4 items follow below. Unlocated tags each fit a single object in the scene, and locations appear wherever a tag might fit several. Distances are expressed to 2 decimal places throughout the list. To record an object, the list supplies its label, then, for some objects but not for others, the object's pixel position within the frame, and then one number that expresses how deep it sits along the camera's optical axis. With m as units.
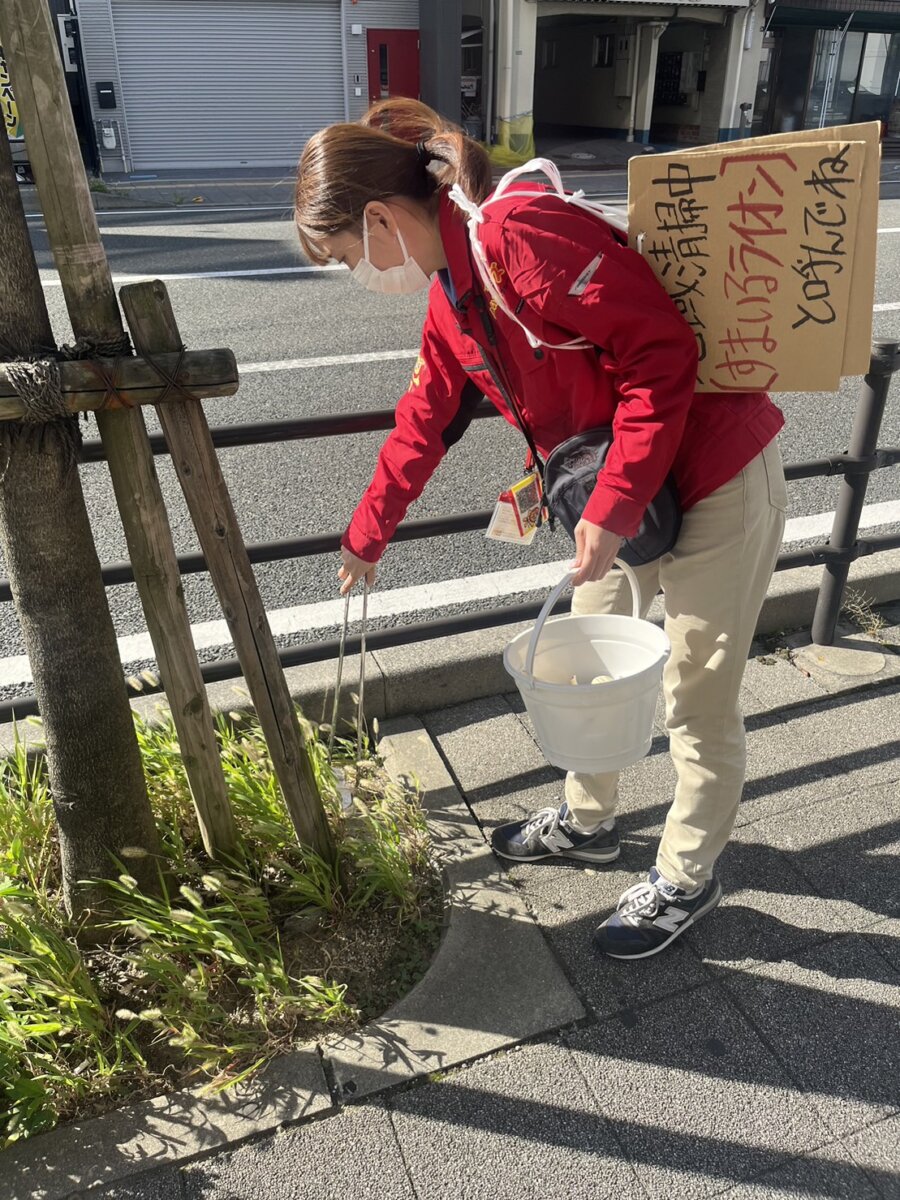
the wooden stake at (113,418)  1.56
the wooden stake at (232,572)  1.73
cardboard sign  1.67
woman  1.61
